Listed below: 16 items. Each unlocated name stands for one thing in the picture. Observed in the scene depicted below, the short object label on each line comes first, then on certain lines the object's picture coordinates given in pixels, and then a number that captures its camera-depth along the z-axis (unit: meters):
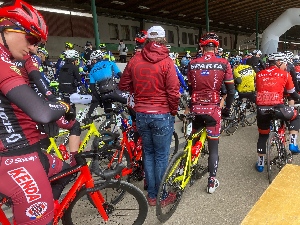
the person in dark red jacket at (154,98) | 2.91
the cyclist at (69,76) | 6.72
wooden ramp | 1.77
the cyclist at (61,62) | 6.89
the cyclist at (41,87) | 1.89
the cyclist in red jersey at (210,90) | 3.51
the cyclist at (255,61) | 9.79
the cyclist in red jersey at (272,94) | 4.01
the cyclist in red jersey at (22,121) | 1.50
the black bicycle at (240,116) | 6.76
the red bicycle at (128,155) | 3.71
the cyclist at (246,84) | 6.98
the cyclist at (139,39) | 4.11
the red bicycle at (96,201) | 2.27
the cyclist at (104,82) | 4.78
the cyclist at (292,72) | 5.68
